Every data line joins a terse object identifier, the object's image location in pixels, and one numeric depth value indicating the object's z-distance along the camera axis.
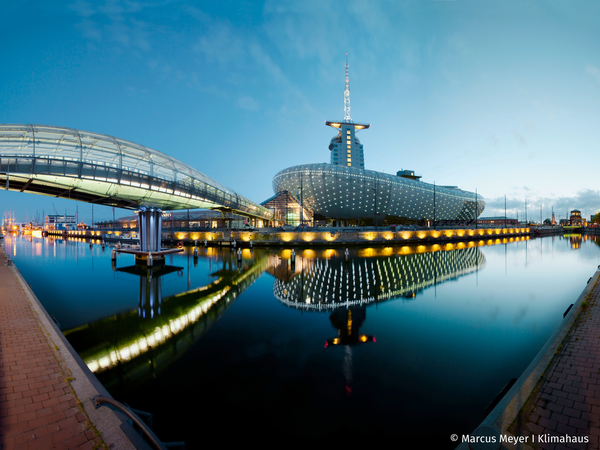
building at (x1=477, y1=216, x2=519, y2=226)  157.15
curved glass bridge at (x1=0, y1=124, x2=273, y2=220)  13.04
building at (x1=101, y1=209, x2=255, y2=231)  88.51
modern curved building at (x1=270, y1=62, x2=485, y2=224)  74.69
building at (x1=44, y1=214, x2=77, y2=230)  139.60
